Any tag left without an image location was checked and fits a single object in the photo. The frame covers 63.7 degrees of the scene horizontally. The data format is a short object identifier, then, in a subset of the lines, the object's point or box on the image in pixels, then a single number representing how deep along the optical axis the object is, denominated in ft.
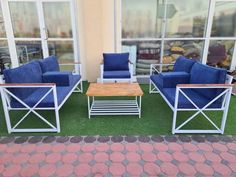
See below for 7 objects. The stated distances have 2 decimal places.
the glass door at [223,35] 15.55
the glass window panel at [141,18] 15.02
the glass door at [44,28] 15.19
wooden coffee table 9.79
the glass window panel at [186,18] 15.16
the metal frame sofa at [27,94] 8.18
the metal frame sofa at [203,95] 8.23
